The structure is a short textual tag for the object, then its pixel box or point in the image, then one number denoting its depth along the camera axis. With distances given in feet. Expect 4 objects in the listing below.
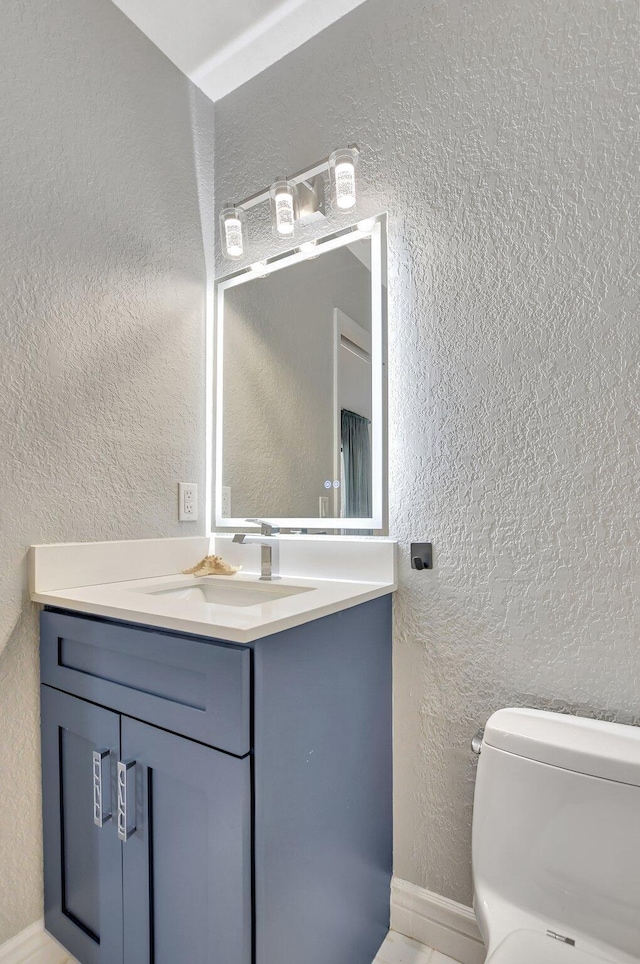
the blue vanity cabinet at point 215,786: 2.75
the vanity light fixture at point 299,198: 4.38
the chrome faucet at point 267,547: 4.58
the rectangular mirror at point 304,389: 4.43
